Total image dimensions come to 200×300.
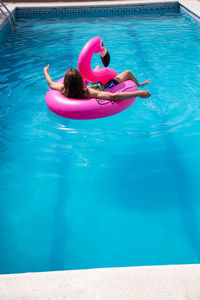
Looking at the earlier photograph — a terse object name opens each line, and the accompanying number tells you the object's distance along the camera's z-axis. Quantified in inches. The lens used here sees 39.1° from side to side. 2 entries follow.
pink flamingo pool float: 131.0
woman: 129.3
